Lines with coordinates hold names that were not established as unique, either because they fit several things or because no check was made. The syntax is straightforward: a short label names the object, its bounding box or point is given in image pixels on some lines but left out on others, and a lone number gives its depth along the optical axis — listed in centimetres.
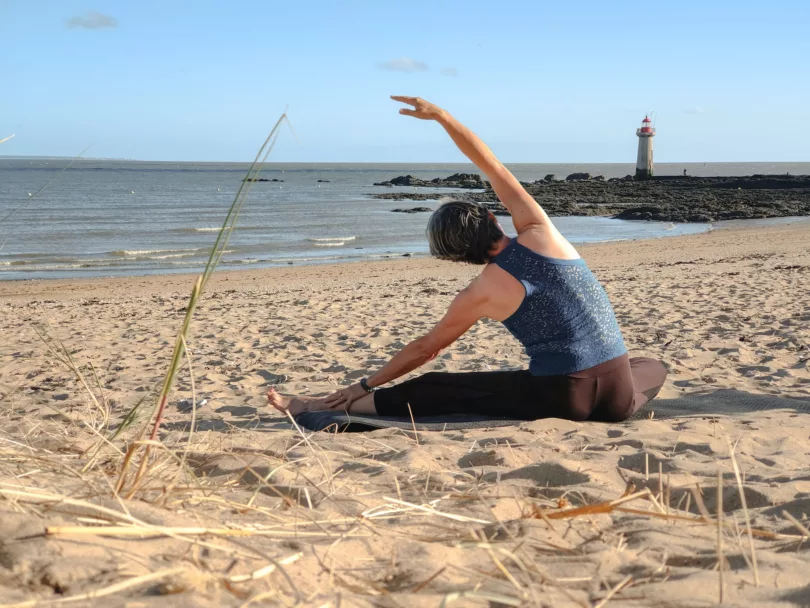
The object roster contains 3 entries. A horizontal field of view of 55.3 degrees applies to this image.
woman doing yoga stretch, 300
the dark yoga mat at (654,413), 331
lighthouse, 5050
